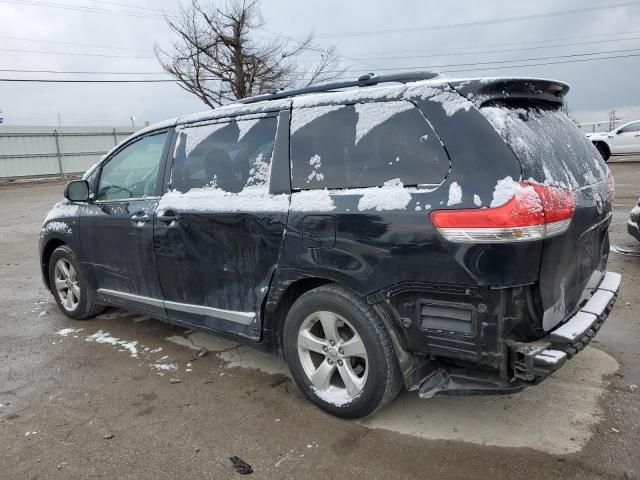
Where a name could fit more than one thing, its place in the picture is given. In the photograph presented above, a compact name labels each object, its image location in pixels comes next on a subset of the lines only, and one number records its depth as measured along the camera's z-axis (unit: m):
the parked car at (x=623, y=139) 21.00
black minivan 2.48
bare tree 28.33
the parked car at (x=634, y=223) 6.39
